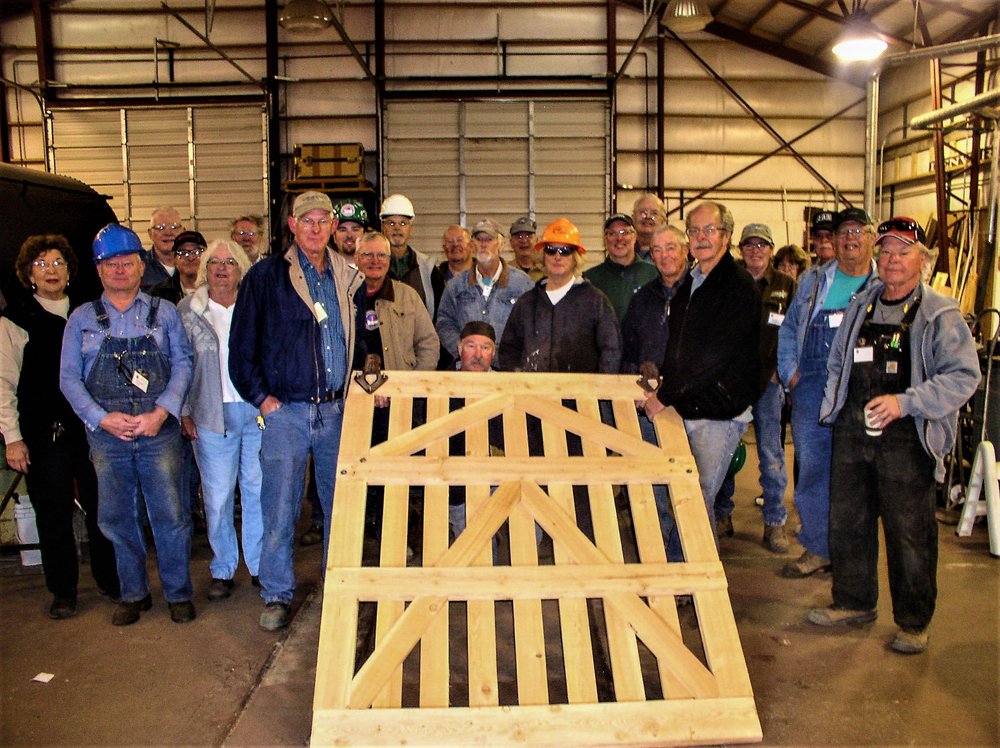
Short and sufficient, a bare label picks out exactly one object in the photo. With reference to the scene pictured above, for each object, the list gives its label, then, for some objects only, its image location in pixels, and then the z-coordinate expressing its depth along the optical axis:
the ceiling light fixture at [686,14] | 9.41
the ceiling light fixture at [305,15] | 9.77
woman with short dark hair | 4.15
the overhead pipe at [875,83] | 7.12
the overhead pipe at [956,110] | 6.84
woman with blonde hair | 4.29
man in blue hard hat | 3.88
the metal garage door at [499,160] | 13.44
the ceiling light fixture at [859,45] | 6.91
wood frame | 2.73
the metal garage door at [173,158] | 13.49
